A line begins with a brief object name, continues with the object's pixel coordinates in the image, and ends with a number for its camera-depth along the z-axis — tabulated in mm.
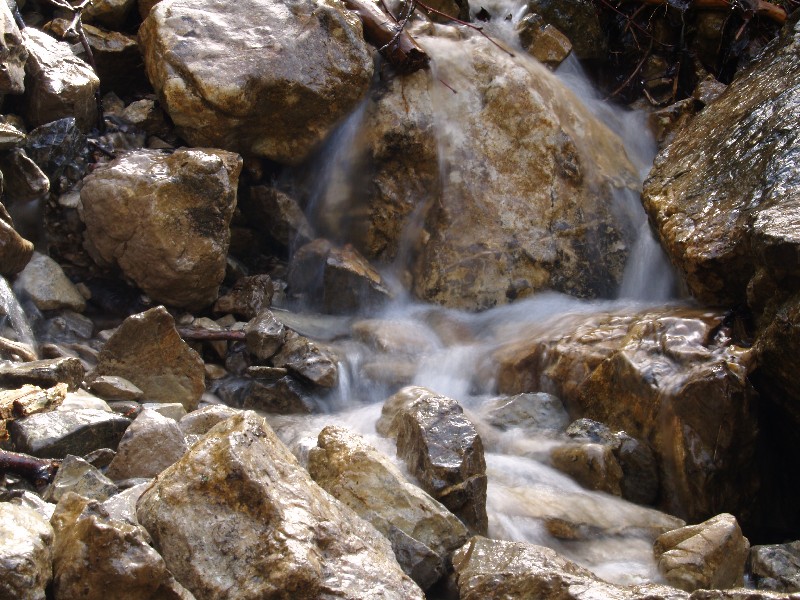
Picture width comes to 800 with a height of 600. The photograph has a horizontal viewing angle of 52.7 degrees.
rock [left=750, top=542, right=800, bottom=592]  3402
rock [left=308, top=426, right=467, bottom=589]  2990
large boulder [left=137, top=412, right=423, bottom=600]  2232
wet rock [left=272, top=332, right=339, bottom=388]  5258
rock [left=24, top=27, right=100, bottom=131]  5723
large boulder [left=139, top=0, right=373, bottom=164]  6047
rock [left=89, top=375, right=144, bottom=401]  4105
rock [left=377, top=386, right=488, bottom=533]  3521
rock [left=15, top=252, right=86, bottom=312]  5113
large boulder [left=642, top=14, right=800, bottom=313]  4398
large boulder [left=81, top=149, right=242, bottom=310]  5309
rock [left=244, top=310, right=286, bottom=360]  5414
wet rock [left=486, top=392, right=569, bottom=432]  4836
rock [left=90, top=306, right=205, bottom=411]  4457
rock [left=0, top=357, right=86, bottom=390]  3667
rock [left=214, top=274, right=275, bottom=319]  5930
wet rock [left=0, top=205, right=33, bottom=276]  4809
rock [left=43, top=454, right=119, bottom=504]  2797
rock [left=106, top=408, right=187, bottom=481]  3121
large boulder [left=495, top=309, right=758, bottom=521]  4180
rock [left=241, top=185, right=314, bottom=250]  6590
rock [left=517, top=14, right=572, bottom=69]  7977
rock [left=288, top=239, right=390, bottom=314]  6383
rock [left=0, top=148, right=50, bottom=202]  5238
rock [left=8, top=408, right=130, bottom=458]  3195
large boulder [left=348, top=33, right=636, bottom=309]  6566
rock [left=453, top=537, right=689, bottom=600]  2568
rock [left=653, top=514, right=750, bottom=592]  3184
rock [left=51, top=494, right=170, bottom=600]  2059
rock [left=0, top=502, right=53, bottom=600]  1942
